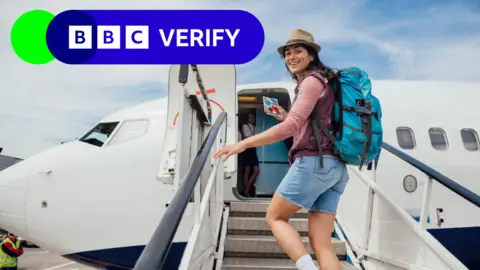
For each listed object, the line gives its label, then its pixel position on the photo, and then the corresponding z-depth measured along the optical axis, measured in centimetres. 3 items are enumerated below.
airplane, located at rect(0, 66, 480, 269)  469
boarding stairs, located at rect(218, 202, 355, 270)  344
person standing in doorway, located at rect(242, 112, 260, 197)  646
